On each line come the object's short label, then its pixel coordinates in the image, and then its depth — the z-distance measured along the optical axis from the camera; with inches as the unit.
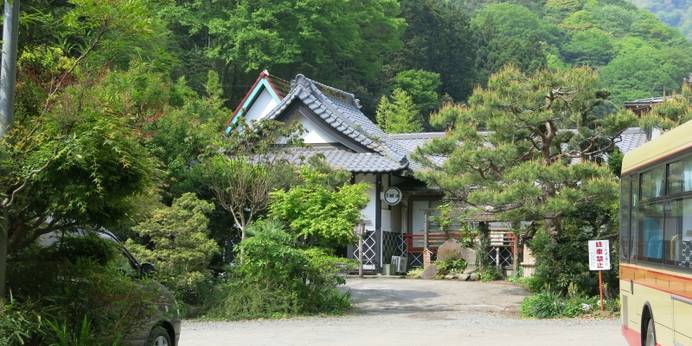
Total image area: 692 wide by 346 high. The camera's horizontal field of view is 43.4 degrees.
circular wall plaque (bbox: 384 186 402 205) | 1065.5
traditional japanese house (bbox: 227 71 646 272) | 1045.0
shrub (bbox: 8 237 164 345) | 310.5
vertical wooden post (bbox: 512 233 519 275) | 1021.8
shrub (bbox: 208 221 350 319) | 645.9
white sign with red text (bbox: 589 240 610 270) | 621.6
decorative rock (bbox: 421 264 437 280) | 1021.3
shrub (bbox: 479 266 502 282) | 995.9
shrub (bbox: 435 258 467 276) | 1021.8
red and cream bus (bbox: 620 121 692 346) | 309.7
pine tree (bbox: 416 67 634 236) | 667.4
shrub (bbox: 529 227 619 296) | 669.3
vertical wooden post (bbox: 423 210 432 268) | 1071.6
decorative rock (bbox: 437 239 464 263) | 1035.3
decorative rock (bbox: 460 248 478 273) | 1039.0
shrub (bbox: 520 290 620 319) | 643.0
